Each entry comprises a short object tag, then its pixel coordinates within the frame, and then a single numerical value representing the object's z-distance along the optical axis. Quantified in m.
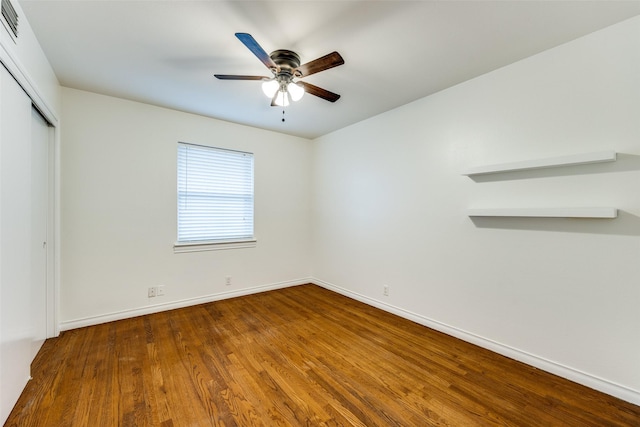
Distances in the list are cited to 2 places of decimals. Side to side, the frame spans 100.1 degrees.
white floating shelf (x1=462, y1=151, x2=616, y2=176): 1.79
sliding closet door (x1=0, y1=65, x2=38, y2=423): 1.50
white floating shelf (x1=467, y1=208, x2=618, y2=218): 1.78
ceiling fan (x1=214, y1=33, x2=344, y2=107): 1.92
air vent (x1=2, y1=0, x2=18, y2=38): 1.48
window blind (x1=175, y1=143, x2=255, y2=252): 3.51
